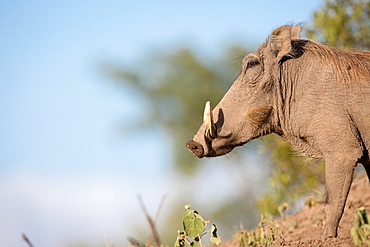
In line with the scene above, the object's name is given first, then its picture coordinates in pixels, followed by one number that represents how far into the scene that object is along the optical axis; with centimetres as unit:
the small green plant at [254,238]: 954
